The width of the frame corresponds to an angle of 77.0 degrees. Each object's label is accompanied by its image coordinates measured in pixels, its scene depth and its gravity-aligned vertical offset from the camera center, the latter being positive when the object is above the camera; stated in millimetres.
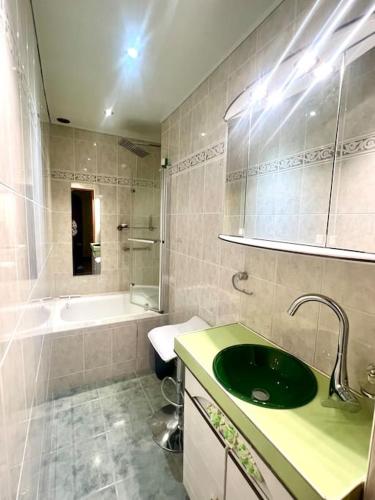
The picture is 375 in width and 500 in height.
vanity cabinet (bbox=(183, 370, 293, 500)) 728 -868
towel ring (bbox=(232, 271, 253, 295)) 1383 -320
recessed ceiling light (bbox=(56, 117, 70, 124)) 2504 +1048
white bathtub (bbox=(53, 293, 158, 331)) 2377 -1024
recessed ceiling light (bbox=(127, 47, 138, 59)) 1441 +1039
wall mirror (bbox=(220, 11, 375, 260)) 848 +330
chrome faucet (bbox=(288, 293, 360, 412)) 785 -497
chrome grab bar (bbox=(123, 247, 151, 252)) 2792 -348
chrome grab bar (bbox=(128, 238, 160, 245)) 2652 -234
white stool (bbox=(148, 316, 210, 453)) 1578 -1367
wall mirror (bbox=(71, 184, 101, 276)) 2828 -146
